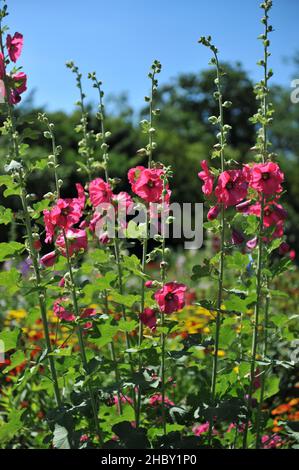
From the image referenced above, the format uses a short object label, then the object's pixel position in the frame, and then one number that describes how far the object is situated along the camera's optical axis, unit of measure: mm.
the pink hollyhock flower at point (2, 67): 2479
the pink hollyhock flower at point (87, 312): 2680
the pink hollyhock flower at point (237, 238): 2484
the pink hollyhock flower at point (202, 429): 3127
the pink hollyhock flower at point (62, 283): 2724
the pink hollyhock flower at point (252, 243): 2840
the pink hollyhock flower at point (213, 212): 2465
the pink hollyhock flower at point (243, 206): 2594
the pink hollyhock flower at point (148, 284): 2576
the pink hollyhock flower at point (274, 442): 3213
